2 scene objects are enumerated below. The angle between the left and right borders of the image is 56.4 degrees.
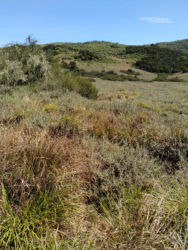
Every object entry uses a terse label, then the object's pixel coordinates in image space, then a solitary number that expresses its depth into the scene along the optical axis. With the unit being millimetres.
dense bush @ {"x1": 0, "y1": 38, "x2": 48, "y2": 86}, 9680
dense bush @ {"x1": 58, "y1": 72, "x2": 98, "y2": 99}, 11337
